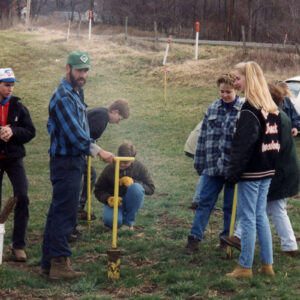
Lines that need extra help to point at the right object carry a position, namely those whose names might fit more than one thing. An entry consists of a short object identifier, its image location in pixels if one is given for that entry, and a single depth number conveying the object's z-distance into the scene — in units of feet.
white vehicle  50.50
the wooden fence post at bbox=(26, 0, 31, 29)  149.13
